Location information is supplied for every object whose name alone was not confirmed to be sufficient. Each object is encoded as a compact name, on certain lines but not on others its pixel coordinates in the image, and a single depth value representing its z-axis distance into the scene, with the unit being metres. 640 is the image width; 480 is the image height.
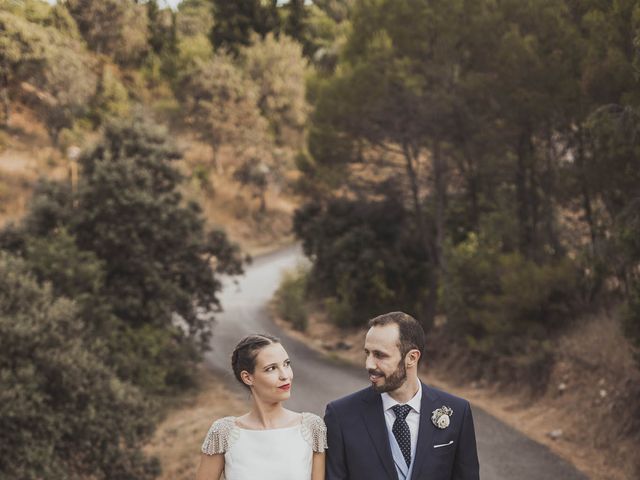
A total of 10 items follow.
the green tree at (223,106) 46.50
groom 3.62
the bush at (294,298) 30.67
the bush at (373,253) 26.52
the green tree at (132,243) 19.88
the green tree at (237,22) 51.97
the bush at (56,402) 12.55
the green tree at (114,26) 46.34
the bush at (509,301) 18.19
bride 3.71
